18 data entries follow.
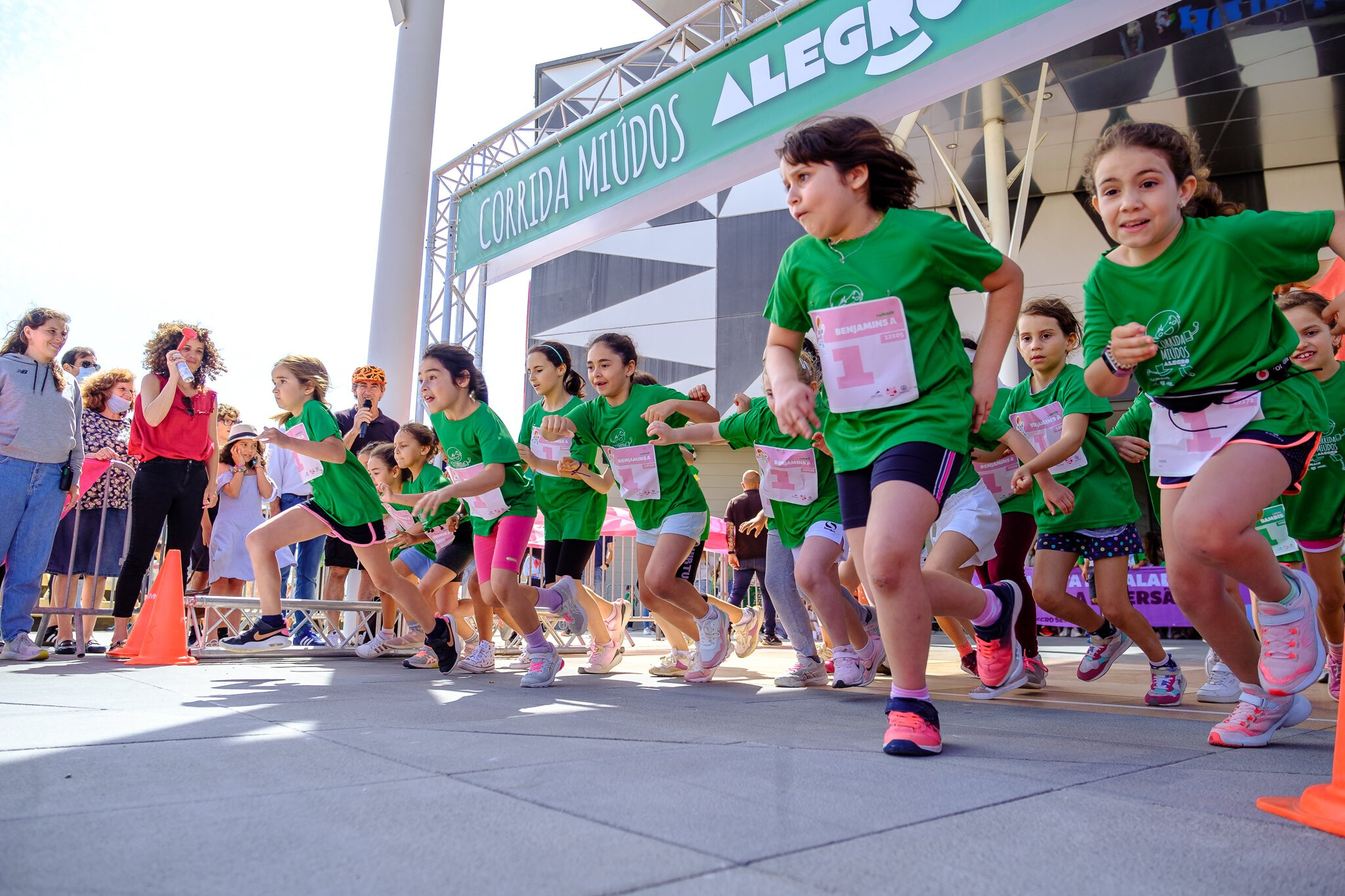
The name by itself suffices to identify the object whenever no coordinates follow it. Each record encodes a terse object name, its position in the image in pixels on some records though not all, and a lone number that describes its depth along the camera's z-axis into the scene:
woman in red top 5.01
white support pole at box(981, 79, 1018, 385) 12.08
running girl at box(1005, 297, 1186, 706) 3.29
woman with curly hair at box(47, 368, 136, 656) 5.57
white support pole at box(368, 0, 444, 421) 7.46
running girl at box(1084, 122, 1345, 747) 2.08
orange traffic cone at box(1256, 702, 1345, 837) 1.25
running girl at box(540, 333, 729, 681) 4.26
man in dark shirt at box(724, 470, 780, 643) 8.88
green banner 5.34
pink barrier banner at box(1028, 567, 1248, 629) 9.64
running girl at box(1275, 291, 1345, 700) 3.12
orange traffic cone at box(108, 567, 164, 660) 4.85
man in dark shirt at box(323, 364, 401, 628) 6.07
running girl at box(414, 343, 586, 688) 3.97
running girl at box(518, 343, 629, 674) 4.73
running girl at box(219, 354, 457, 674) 4.64
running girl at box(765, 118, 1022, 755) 2.04
